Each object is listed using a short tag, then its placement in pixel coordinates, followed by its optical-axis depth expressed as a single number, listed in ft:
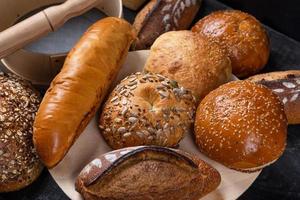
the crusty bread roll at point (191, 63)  2.94
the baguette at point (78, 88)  2.54
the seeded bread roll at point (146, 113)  2.62
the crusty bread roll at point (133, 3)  3.94
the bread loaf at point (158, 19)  3.50
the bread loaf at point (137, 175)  2.42
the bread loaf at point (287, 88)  3.16
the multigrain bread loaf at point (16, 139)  2.77
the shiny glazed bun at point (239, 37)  3.38
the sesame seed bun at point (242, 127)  2.63
